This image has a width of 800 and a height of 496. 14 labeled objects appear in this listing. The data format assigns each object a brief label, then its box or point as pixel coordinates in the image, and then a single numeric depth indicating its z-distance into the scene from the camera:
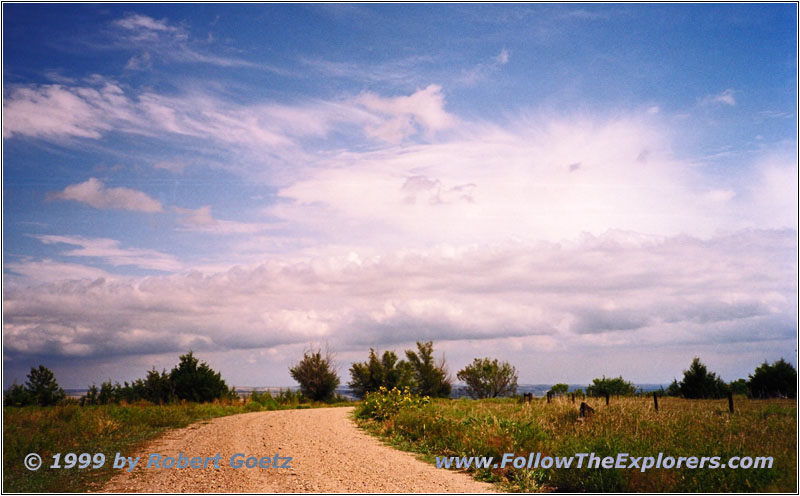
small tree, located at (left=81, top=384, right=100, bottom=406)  28.06
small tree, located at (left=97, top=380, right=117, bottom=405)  30.74
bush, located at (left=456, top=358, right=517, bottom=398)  46.28
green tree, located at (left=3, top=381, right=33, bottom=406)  27.28
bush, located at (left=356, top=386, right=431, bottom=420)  17.08
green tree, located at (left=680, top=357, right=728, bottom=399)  29.41
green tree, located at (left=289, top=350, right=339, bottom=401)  39.50
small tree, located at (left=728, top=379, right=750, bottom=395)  32.12
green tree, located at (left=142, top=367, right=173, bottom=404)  30.17
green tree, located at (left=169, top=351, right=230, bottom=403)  30.33
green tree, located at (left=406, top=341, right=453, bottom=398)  45.66
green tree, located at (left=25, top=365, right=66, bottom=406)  32.04
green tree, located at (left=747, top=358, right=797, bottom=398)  24.67
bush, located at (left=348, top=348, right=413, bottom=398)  43.41
